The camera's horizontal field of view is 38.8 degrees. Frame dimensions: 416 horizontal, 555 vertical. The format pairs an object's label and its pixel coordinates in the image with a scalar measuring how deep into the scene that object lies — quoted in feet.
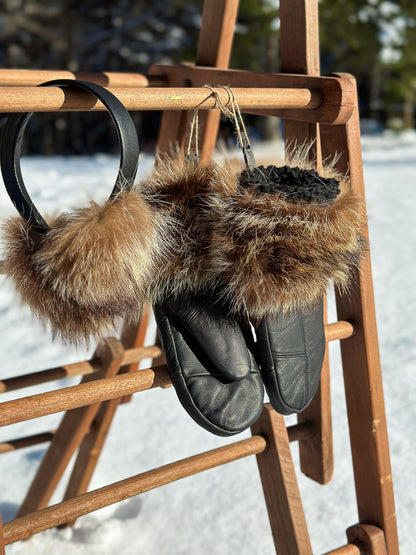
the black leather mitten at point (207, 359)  2.60
